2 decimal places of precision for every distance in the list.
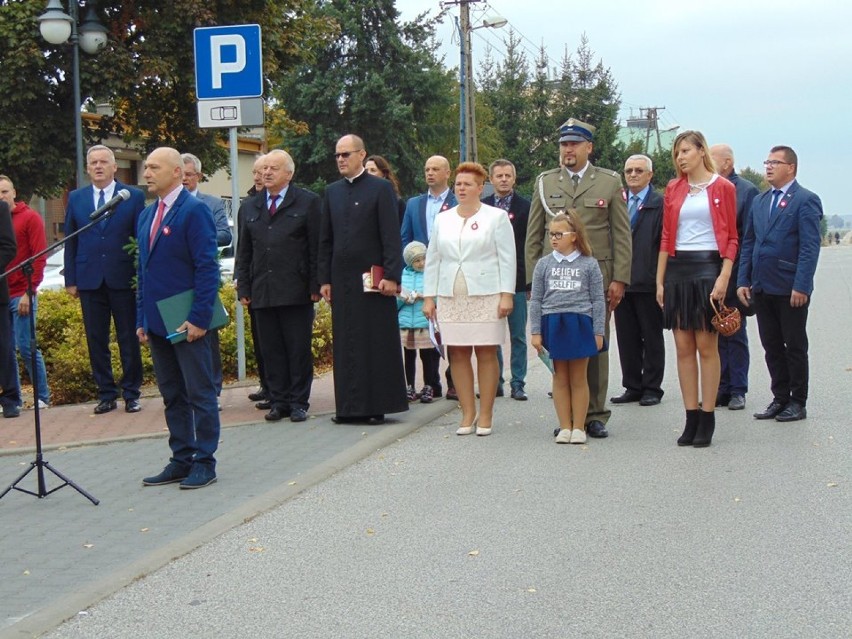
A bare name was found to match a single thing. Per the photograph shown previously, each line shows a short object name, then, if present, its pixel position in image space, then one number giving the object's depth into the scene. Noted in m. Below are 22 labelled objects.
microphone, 6.87
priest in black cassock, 9.86
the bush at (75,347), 12.02
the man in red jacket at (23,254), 11.13
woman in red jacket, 8.63
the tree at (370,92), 46.00
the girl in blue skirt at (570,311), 8.95
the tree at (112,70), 24.30
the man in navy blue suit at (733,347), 10.46
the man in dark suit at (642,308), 10.85
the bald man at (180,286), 7.57
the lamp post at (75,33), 18.44
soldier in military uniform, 9.28
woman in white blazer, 9.28
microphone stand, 7.19
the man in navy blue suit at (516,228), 11.17
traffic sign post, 11.25
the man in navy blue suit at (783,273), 9.62
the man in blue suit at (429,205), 10.96
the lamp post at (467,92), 37.84
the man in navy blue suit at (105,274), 10.52
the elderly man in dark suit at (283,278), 10.10
